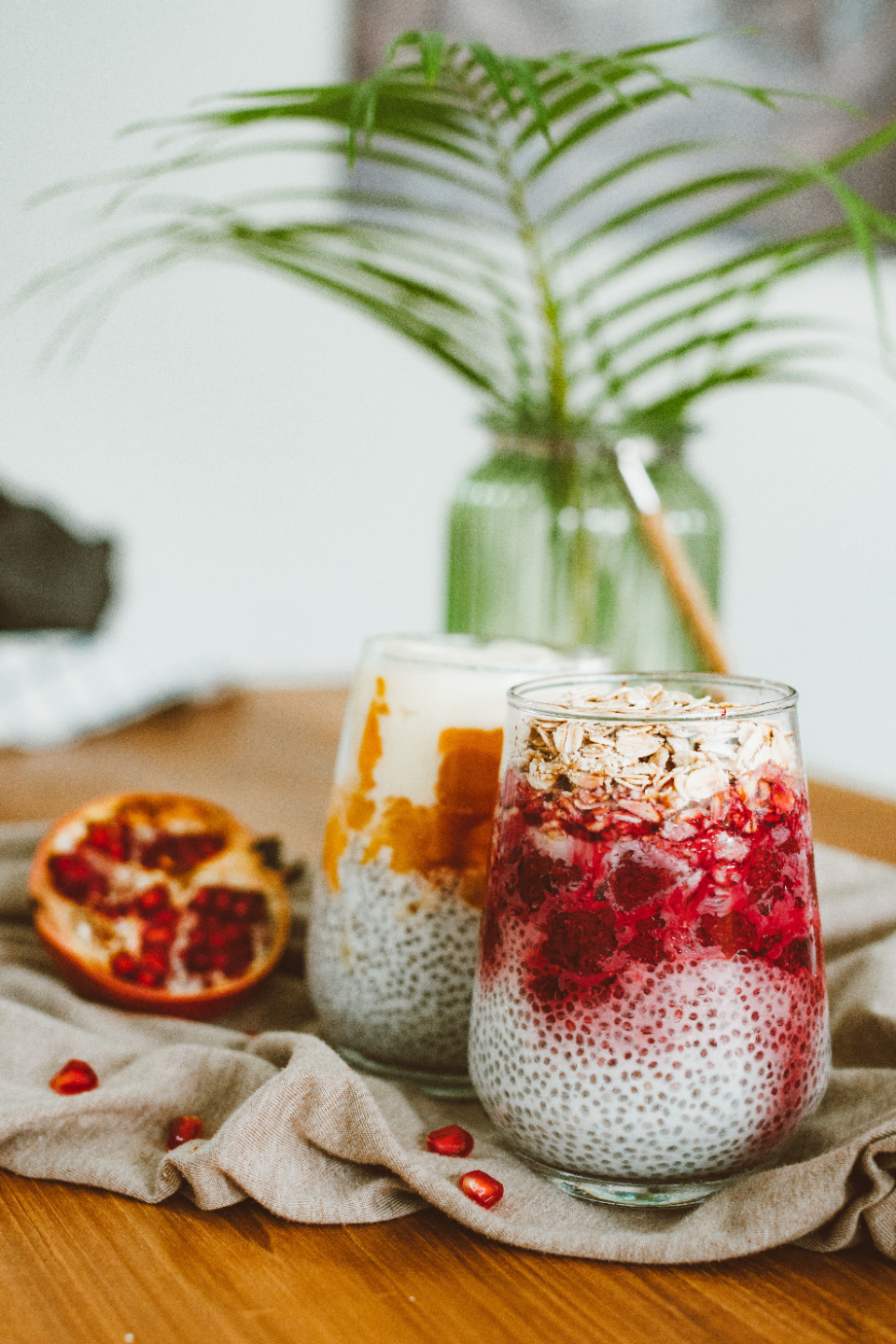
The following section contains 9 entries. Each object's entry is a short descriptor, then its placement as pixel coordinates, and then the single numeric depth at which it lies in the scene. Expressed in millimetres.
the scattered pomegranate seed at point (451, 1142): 595
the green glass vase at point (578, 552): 997
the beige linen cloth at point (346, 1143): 525
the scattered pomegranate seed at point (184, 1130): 603
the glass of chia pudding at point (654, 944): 526
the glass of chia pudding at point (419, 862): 657
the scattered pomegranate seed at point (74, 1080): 643
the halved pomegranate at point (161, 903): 759
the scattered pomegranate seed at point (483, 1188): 554
